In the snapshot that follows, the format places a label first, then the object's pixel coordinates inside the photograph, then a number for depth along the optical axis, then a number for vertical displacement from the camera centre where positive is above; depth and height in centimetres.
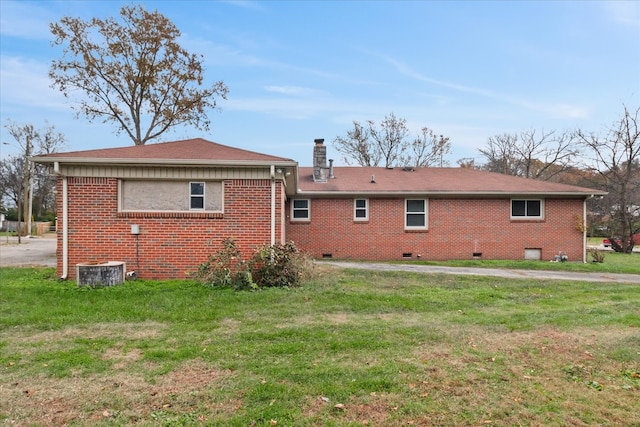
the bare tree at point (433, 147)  3619 +647
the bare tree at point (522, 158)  3419 +556
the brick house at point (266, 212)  886 +16
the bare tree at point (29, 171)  4012 +513
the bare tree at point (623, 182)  2372 +224
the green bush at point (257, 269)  824 -112
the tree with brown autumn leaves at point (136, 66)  1898 +741
